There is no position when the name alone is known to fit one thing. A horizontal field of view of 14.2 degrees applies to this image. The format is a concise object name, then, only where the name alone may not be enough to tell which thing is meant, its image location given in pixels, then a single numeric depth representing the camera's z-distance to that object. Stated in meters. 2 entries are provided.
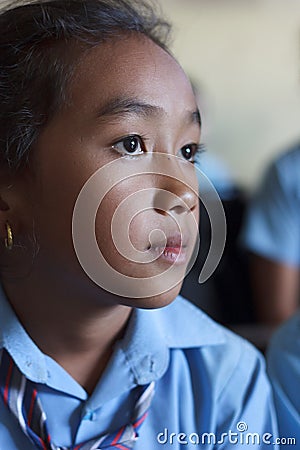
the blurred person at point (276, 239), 1.37
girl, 0.70
